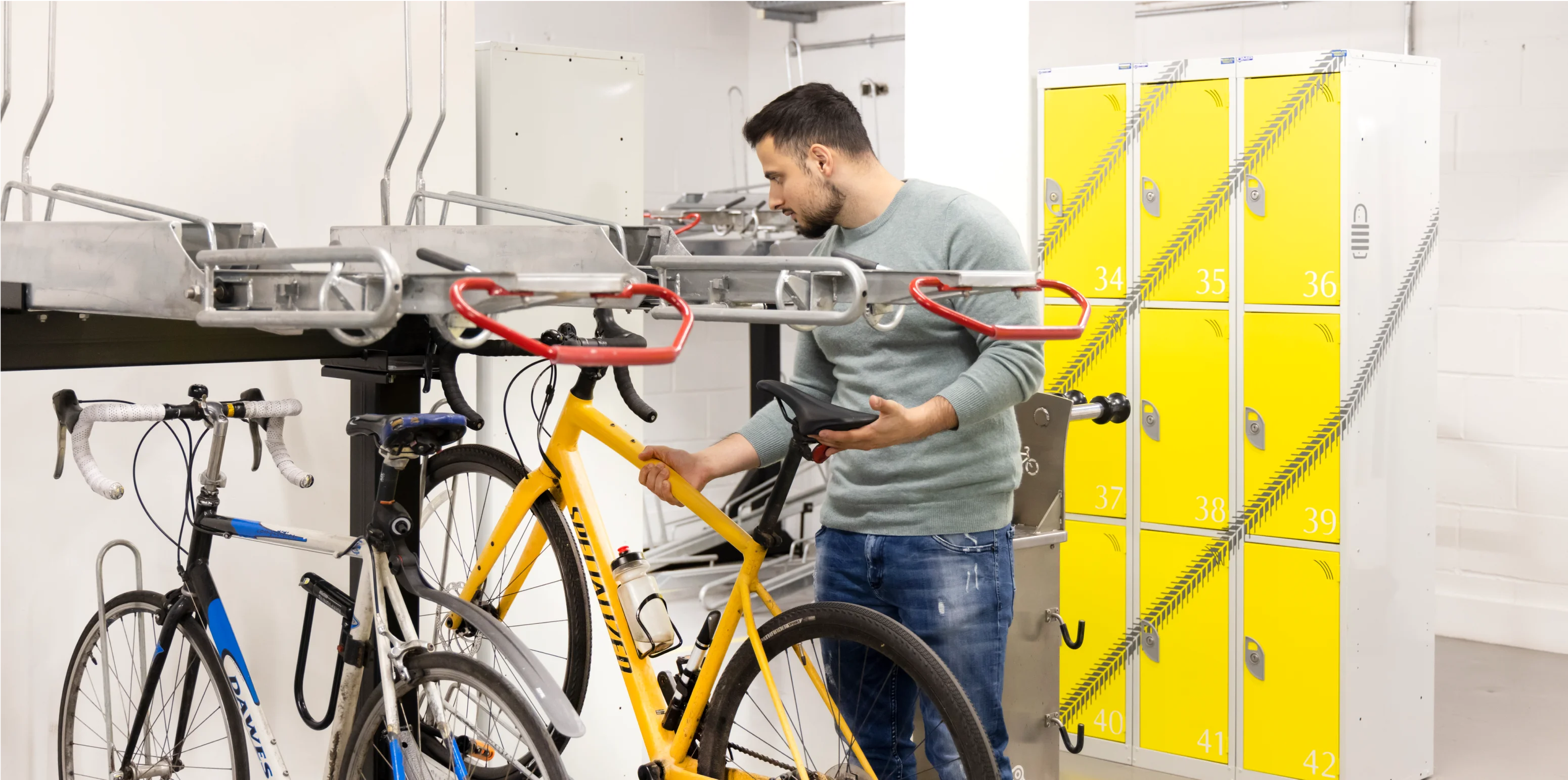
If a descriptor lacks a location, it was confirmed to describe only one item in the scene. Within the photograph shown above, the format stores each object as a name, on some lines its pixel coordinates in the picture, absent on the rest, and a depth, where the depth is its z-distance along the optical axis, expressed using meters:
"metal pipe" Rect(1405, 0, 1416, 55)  5.32
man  2.27
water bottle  2.20
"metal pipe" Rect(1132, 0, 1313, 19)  5.67
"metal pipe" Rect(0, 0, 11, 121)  1.77
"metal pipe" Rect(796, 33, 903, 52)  6.52
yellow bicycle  2.00
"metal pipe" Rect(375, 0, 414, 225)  2.13
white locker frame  3.68
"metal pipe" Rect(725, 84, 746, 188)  6.81
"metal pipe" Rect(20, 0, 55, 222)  1.87
